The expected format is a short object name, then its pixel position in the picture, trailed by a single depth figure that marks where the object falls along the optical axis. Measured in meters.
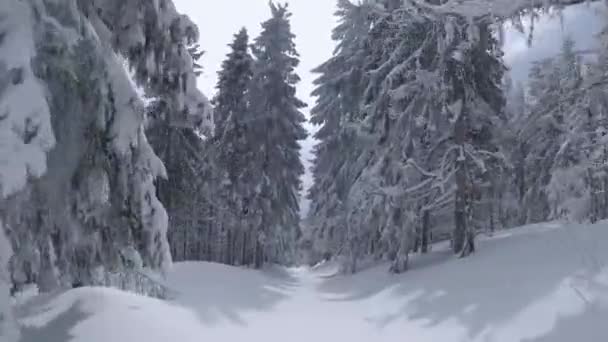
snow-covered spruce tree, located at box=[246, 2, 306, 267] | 29.23
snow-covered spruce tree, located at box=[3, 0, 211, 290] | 6.20
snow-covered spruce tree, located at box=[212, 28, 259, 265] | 29.41
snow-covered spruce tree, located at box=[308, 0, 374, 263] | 25.56
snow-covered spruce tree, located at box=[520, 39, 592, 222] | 10.95
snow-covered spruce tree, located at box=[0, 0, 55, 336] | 4.62
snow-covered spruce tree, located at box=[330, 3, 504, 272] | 15.87
